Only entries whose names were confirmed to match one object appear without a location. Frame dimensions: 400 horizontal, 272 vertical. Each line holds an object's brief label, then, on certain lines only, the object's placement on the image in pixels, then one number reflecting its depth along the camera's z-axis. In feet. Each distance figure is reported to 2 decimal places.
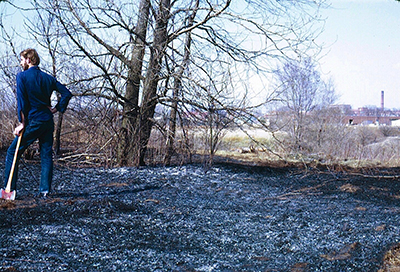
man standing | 16.21
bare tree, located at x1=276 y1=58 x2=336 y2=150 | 67.08
